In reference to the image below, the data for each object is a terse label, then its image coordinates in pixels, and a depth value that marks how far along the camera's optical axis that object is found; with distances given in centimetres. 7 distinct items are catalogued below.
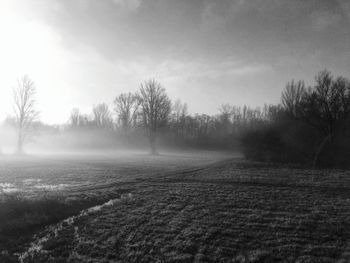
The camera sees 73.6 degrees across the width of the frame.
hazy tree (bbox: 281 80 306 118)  4887
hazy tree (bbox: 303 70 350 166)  3141
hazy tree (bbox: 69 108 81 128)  9623
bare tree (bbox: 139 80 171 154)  5541
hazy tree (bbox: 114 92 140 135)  8062
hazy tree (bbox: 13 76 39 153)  4606
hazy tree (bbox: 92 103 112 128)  9311
